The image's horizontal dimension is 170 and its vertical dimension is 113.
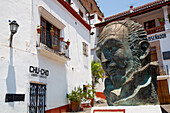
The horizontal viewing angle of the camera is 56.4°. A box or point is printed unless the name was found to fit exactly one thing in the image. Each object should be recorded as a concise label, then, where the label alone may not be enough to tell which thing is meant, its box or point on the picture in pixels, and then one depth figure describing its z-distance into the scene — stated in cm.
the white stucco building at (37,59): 584
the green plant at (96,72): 1462
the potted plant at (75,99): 899
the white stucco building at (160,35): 1142
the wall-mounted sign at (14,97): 555
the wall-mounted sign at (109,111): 288
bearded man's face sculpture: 311
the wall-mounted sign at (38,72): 669
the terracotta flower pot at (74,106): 902
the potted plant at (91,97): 968
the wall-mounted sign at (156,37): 1248
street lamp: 581
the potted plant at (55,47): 831
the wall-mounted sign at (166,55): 1184
